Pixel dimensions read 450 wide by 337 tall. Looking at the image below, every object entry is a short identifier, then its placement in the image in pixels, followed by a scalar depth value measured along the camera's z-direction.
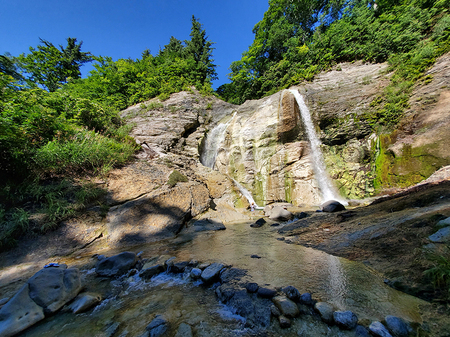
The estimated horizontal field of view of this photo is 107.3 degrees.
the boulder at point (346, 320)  1.47
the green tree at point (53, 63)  15.65
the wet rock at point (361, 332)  1.39
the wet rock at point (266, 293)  1.96
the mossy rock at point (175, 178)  7.16
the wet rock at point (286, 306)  1.68
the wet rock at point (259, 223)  5.92
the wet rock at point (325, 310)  1.57
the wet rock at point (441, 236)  1.99
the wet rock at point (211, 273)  2.49
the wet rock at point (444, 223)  2.21
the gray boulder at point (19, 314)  1.73
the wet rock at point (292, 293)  1.88
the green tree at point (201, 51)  20.81
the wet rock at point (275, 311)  1.71
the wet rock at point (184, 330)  1.57
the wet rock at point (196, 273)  2.67
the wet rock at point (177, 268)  2.94
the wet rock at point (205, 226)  5.88
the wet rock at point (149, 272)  2.87
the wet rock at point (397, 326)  1.33
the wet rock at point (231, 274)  2.47
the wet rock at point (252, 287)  2.09
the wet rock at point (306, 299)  1.80
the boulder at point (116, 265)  3.05
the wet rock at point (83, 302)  2.10
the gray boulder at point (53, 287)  2.06
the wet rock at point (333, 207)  6.54
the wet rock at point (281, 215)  6.55
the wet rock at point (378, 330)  1.33
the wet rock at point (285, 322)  1.58
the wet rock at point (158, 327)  1.61
